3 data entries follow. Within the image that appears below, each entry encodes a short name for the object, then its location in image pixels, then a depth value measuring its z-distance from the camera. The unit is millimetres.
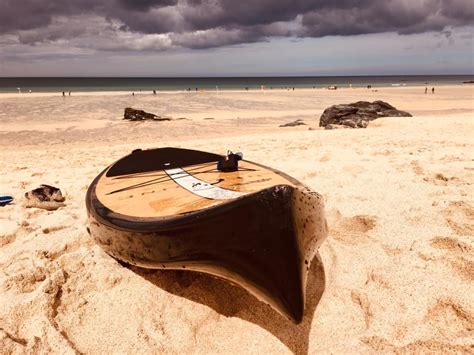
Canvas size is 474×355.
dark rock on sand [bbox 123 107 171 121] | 16375
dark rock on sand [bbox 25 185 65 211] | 4320
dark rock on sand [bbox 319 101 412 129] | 13055
